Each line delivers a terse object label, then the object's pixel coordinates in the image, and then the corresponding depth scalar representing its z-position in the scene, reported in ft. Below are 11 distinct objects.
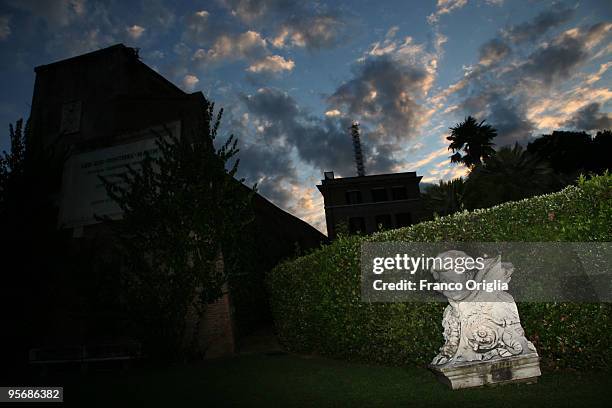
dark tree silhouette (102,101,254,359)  30.37
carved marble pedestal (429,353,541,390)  16.98
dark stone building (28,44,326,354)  38.40
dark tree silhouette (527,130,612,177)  141.18
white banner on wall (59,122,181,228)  41.68
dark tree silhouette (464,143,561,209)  100.63
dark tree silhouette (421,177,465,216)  129.59
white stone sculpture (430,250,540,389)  17.08
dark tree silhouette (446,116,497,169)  165.78
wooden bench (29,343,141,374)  31.99
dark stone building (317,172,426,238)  131.95
